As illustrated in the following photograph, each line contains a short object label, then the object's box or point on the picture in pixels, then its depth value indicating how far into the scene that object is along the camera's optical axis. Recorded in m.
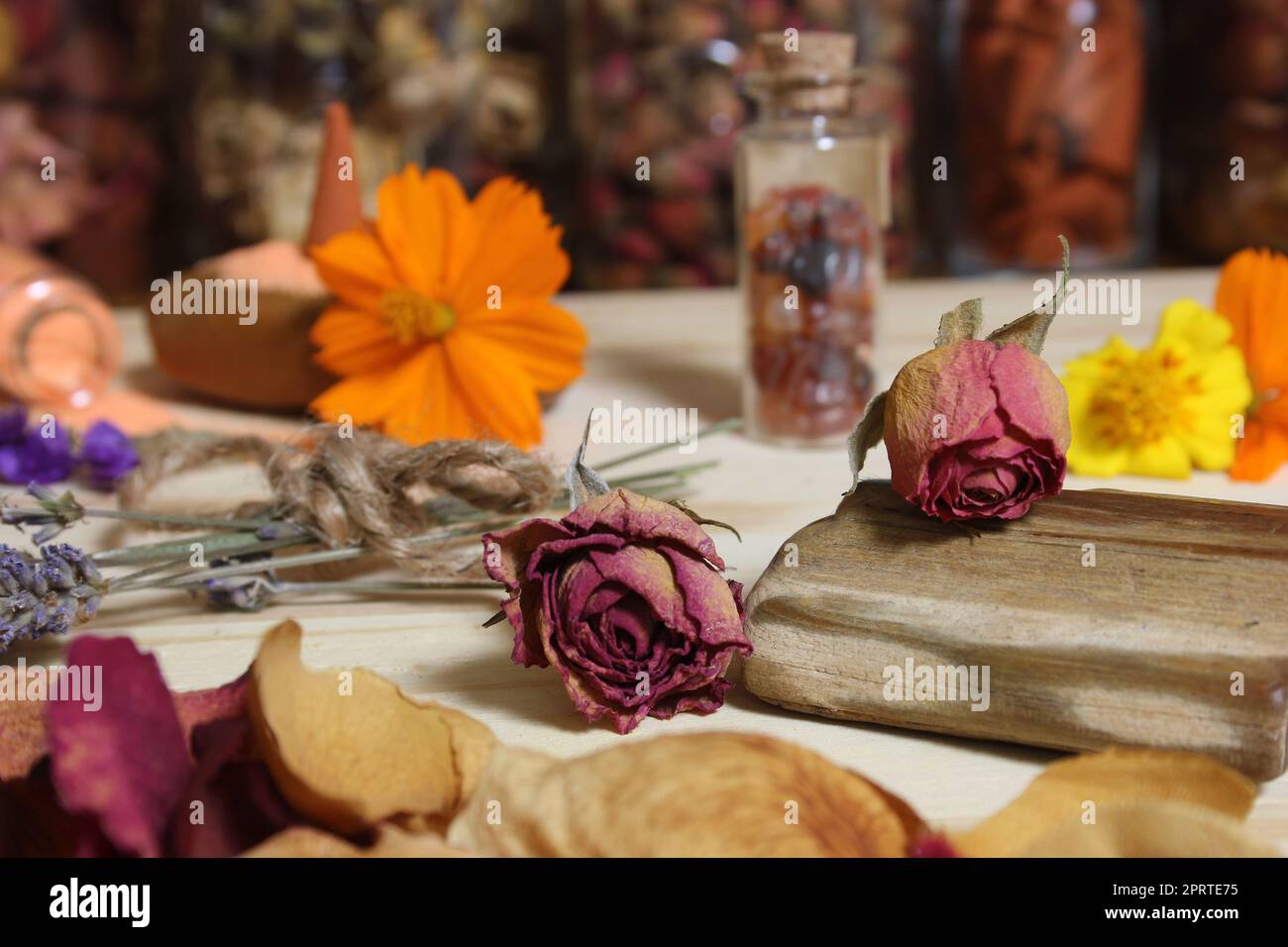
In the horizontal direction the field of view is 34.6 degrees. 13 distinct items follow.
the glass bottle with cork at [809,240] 0.37
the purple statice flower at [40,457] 0.36
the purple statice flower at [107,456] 0.36
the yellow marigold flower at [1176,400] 0.35
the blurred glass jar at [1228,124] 0.47
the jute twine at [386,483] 0.31
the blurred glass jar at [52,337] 0.39
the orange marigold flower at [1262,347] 0.35
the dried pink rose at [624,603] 0.26
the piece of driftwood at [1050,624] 0.26
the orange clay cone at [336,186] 0.40
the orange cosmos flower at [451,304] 0.36
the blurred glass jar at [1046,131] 0.46
